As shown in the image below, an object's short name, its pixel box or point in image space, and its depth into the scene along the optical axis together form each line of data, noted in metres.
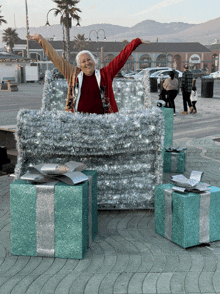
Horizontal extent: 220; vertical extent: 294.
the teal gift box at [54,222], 3.12
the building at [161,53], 80.50
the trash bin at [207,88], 19.16
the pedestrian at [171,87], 12.34
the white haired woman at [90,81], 4.88
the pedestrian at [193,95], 12.91
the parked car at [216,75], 42.96
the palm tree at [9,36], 66.75
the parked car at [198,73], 49.38
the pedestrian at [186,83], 12.59
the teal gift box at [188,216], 3.34
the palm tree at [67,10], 47.47
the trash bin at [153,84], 22.83
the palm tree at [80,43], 79.53
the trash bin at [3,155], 6.51
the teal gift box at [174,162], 5.88
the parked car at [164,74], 27.57
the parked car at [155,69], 30.12
